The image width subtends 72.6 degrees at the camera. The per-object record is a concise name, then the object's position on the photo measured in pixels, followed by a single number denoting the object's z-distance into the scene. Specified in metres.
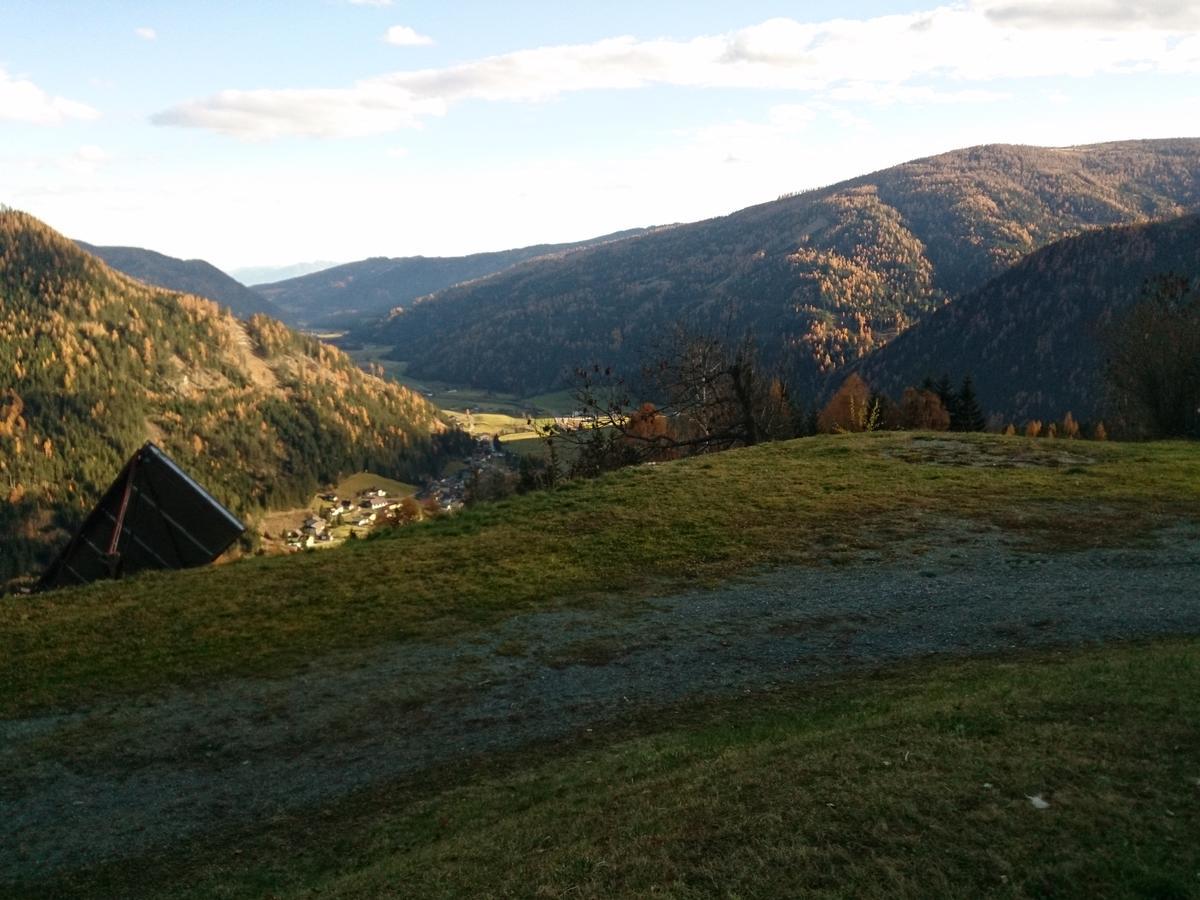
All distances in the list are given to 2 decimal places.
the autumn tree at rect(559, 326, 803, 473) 36.22
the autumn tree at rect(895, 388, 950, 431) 82.94
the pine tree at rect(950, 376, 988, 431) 84.75
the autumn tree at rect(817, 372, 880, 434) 80.00
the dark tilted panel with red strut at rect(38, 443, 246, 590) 24.56
